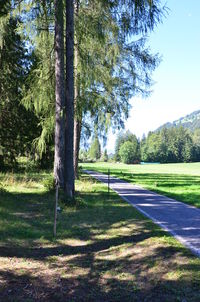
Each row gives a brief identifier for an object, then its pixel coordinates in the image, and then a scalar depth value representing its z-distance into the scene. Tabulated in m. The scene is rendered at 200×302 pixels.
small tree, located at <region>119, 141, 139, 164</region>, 120.38
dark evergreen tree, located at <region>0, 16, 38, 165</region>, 19.20
